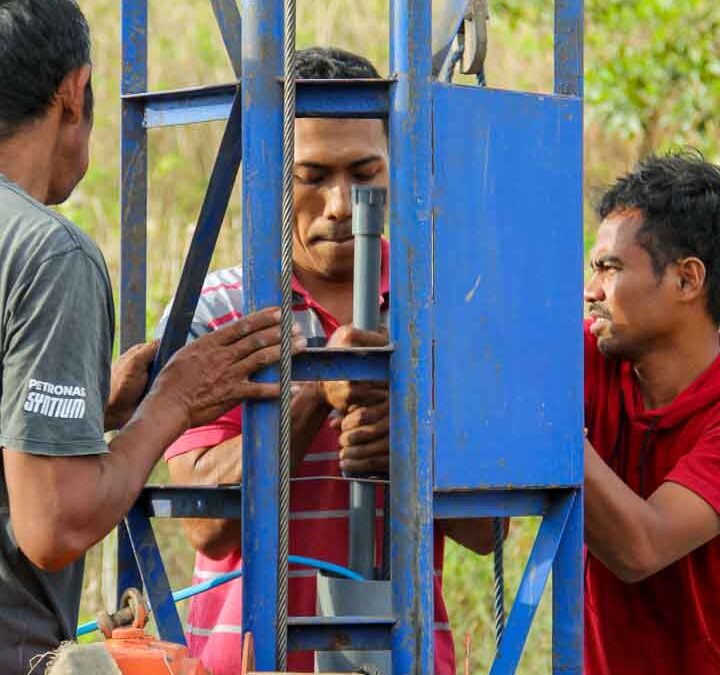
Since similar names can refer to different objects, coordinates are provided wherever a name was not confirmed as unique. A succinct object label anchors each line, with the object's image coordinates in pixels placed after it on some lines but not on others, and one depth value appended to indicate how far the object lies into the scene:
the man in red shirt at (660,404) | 7.55
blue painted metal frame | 5.79
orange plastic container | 5.02
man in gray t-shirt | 4.86
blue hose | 6.30
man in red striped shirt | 6.68
